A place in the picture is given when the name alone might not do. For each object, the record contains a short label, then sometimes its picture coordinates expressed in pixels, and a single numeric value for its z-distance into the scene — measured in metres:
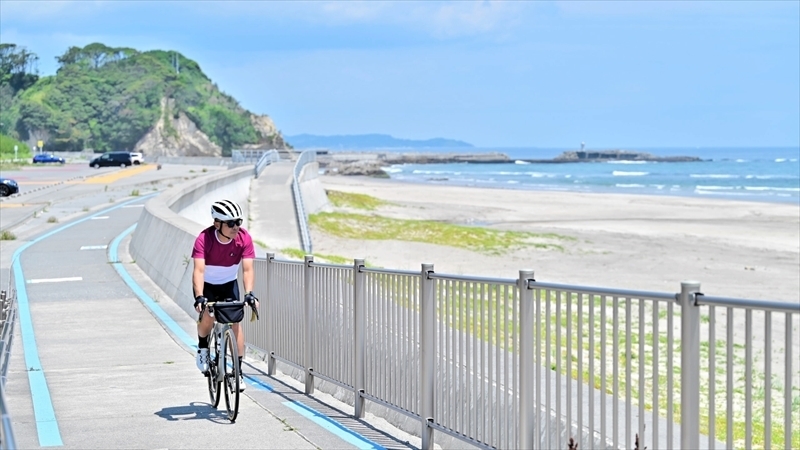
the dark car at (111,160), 90.62
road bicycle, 9.20
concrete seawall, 17.38
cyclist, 9.10
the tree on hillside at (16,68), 191.62
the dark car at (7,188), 48.16
